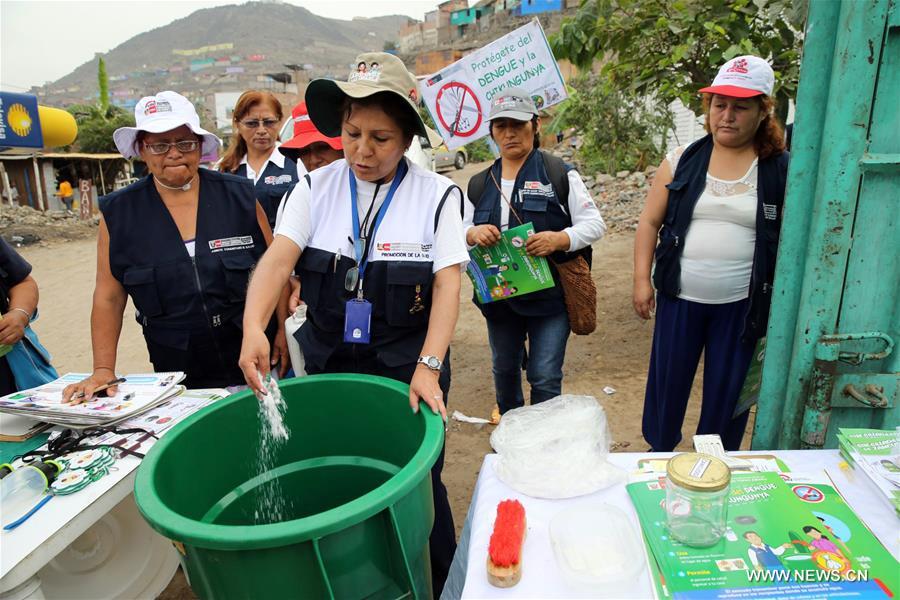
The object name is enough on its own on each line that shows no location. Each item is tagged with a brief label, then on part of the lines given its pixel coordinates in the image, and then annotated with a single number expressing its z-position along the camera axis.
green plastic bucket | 1.02
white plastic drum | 1.93
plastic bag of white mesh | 1.29
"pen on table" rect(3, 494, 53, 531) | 1.32
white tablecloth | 1.00
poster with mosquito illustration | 3.34
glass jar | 1.04
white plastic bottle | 1.37
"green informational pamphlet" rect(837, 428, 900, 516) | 1.14
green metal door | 1.20
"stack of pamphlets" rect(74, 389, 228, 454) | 1.63
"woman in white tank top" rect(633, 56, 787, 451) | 2.16
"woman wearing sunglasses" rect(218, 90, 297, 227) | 3.46
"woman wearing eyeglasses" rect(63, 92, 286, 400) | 2.04
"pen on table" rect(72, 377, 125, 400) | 1.80
